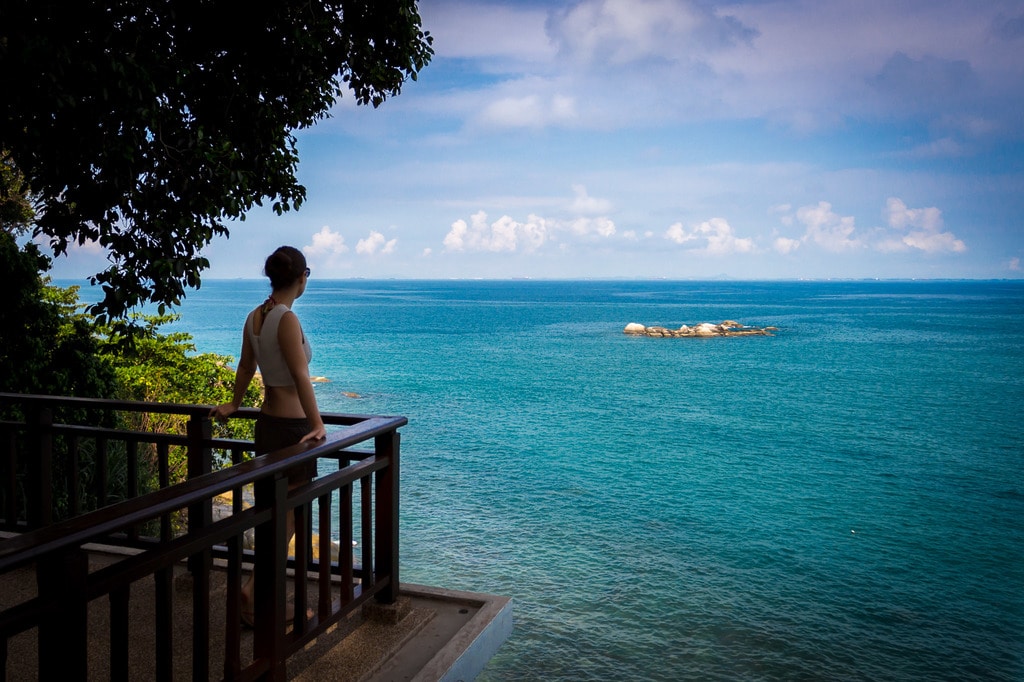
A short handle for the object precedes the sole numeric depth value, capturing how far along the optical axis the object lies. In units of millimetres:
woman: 3314
